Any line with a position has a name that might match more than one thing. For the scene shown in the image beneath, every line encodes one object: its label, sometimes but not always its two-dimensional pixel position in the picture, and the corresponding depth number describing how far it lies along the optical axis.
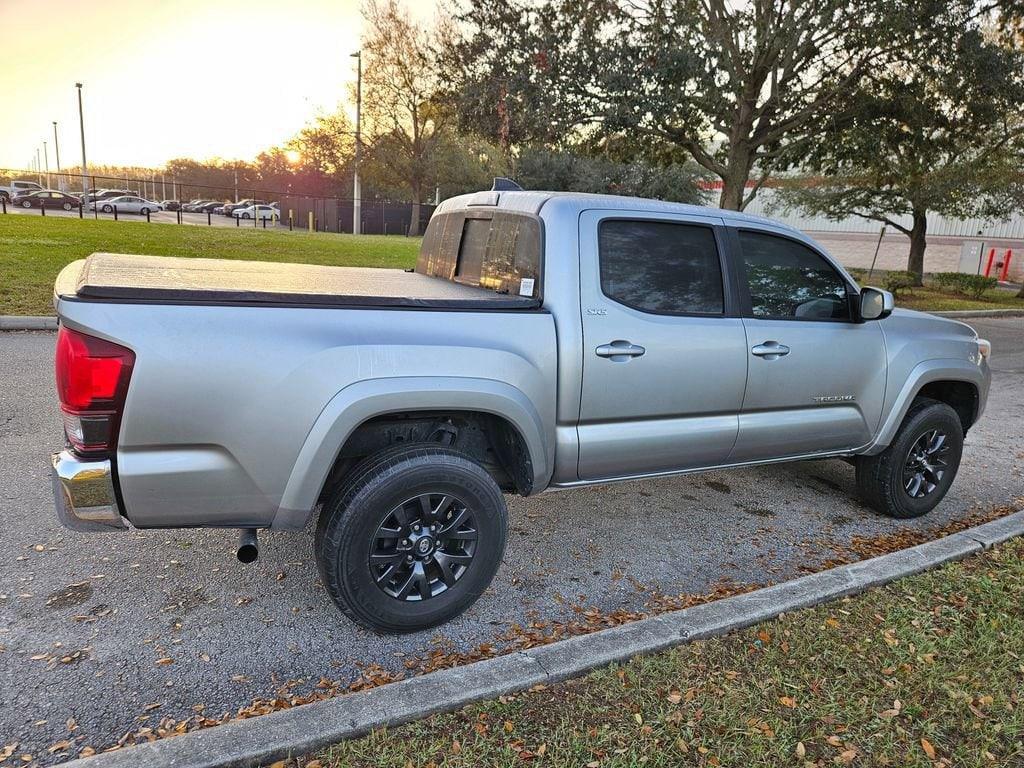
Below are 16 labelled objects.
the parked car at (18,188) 36.66
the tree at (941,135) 11.22
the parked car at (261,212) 47.66
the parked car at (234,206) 51.08
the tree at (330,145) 37.19
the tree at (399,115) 33.28
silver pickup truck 2.42
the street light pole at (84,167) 36.66
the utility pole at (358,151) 33.09
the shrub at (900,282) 19.45
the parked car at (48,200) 36.16
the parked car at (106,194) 43.36
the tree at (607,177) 28.97
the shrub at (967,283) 21.19
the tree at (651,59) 10.86
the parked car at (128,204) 39.53
